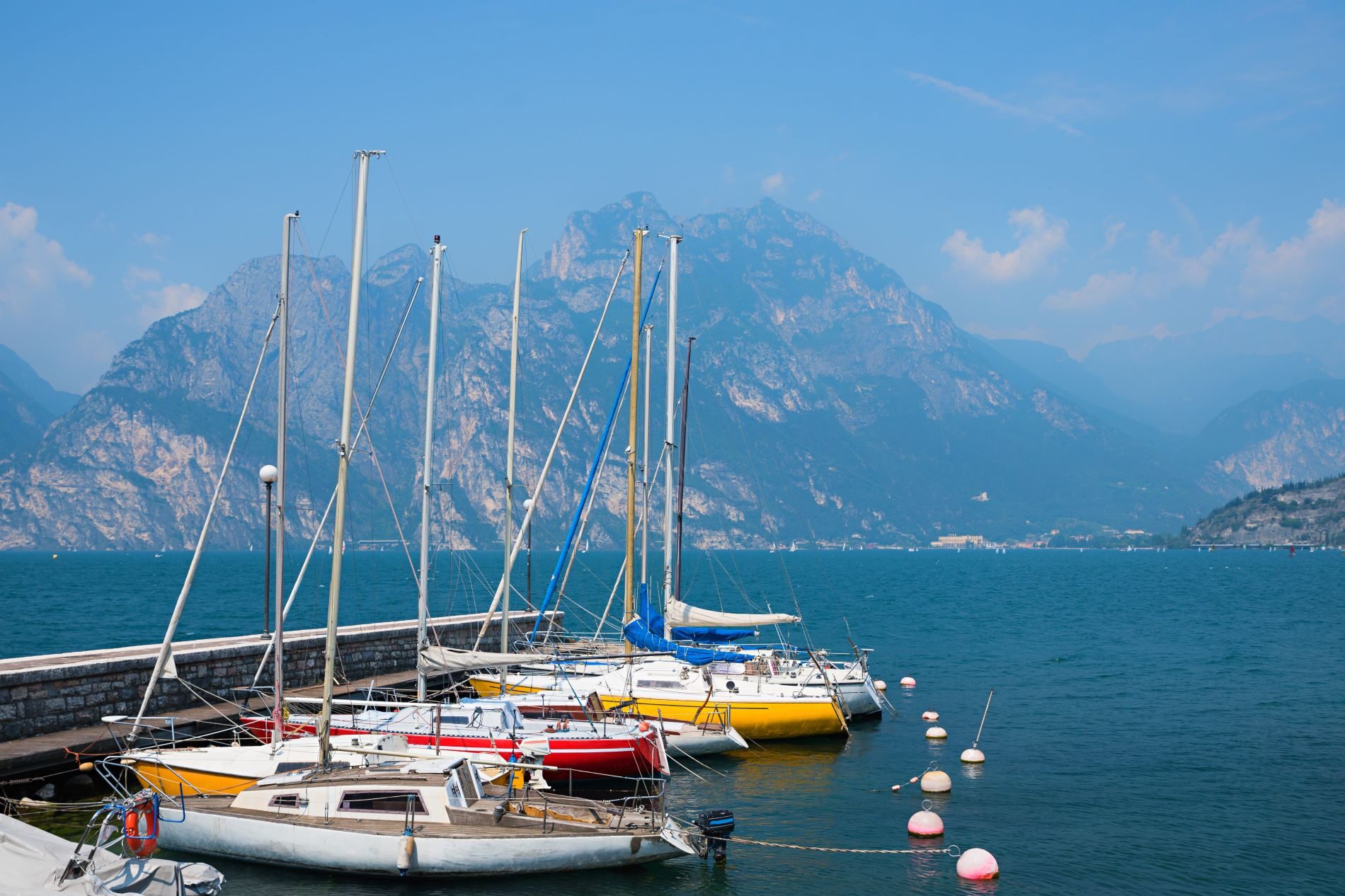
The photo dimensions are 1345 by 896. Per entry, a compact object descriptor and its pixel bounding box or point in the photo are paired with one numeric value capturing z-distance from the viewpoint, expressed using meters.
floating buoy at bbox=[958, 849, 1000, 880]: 25.05
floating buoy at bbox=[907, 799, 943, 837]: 28.30
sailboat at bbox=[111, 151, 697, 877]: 23.11
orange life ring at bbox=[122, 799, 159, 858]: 21.52
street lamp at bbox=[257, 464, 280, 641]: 37.44
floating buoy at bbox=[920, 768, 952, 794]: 32.91
